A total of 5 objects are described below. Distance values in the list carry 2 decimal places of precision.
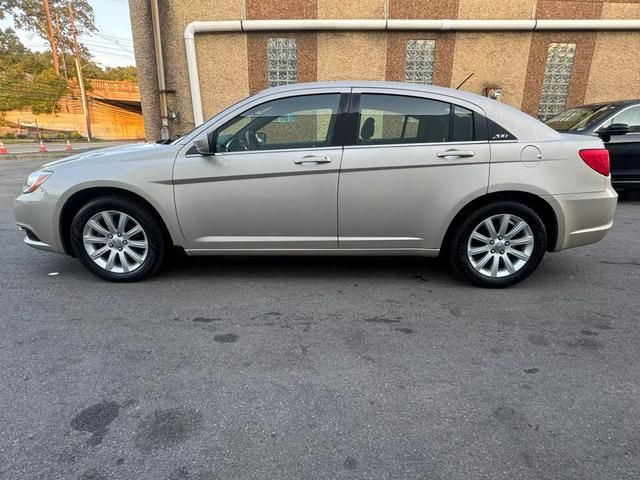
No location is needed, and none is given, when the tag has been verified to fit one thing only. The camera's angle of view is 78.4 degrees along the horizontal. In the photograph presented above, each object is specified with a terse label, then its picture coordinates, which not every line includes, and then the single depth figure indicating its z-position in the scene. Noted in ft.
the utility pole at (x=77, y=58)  107.65
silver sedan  10.62
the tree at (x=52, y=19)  128.57
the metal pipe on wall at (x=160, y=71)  31.24
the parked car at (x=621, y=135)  20.26
